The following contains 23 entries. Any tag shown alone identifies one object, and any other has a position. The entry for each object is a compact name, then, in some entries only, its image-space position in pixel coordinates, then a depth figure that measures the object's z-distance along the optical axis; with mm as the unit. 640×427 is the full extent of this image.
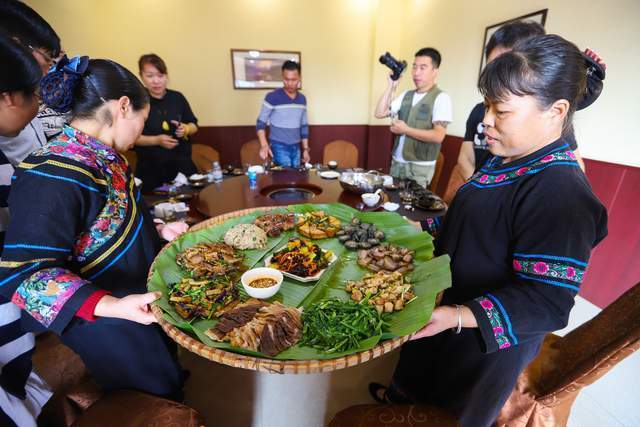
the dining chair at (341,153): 5770
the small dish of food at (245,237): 1944
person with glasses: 1659
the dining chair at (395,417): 1307
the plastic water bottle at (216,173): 3678
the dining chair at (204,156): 5719
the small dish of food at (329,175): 3737
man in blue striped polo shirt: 5023
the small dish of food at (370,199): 2623
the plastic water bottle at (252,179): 3389
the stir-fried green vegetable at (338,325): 1184
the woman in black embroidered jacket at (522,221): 1017
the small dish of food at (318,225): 2104
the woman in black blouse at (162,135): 3723
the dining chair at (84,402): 1268
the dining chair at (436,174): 4141
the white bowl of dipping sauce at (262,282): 1466
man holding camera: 3553
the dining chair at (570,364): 1219
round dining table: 2697
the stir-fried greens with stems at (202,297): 1359
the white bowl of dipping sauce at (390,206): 2635
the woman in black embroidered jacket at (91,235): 1123
